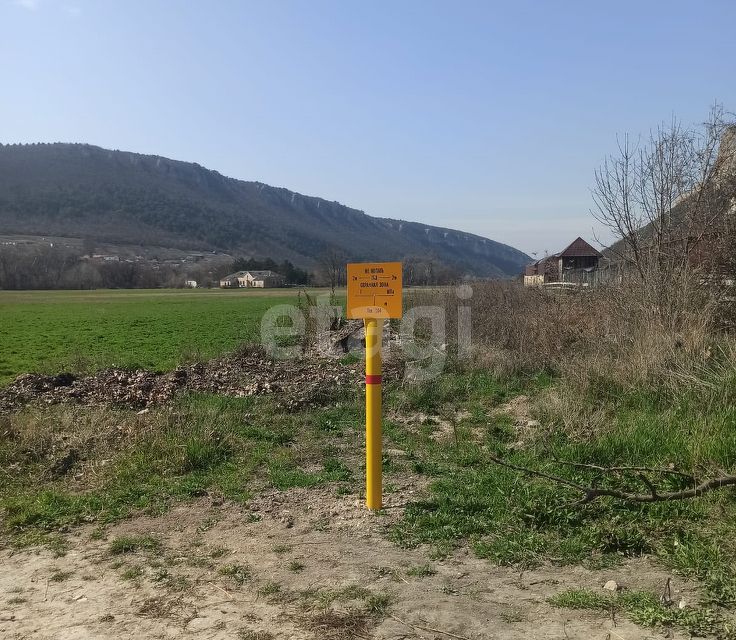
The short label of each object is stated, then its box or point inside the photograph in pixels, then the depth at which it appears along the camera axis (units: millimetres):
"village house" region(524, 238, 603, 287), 38197
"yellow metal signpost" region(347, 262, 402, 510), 5367
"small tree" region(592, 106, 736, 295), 12688
